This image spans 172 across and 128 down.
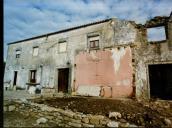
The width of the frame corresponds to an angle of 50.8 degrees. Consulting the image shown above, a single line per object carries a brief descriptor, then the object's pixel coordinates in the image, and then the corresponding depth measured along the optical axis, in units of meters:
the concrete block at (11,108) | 8.42
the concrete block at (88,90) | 12.70
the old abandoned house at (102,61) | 11.29
